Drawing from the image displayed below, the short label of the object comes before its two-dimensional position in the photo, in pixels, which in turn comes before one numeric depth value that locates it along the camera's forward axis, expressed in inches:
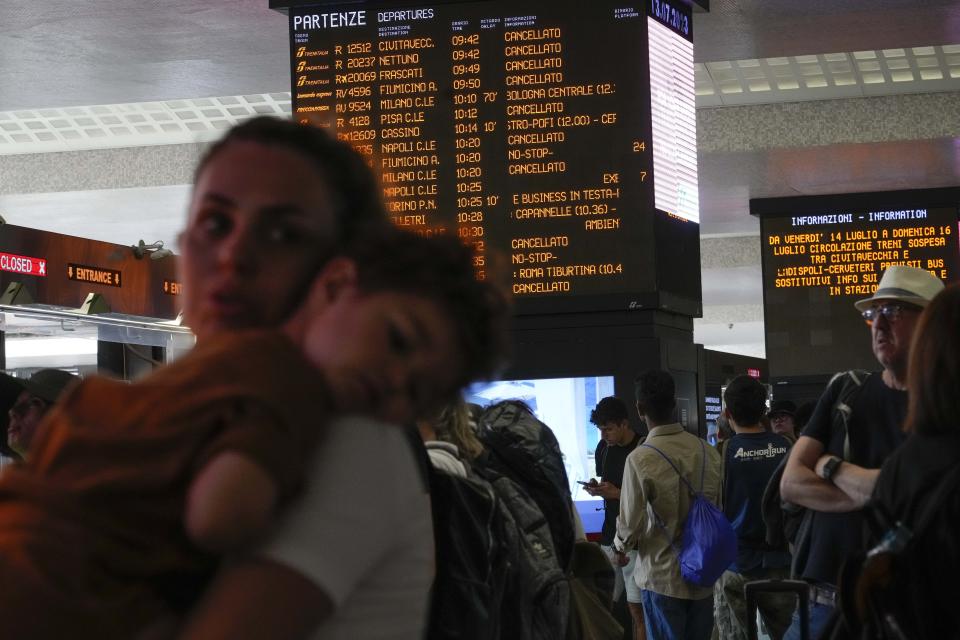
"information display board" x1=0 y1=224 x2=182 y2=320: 379.2
